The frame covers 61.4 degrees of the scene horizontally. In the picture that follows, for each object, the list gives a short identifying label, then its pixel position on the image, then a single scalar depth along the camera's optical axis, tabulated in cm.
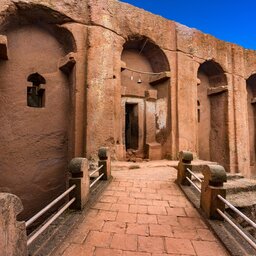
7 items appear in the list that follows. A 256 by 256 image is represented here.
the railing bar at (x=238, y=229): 231
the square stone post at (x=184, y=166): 559
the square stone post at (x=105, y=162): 590
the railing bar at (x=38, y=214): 223
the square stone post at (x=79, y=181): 382
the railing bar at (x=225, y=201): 235
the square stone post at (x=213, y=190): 352
